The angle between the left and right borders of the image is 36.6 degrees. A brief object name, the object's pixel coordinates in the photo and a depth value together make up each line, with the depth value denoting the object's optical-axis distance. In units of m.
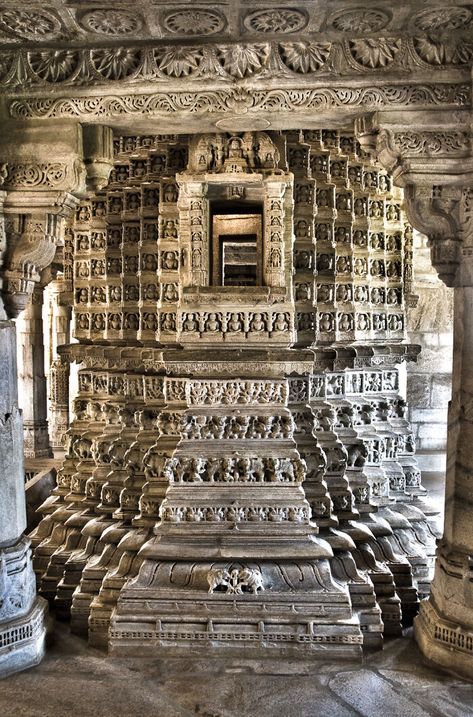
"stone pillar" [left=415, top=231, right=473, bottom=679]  4.87
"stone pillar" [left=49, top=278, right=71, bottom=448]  12.62
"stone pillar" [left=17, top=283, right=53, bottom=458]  11.29
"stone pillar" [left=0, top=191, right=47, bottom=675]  4.98
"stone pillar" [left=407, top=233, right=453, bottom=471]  11.35
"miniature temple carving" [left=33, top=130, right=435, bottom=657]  5.48
